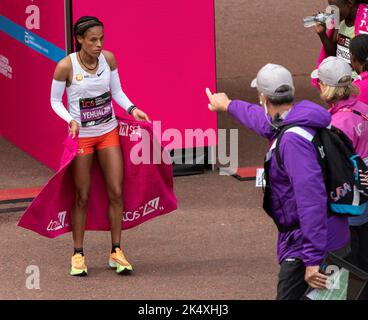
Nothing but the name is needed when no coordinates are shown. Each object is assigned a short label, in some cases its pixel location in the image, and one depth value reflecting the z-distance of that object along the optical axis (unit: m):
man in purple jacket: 11.70
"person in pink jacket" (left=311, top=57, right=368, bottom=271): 13.48
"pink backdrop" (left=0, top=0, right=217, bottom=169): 21.94
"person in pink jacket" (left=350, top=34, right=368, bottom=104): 15.55
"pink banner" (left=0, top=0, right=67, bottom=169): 22.36
